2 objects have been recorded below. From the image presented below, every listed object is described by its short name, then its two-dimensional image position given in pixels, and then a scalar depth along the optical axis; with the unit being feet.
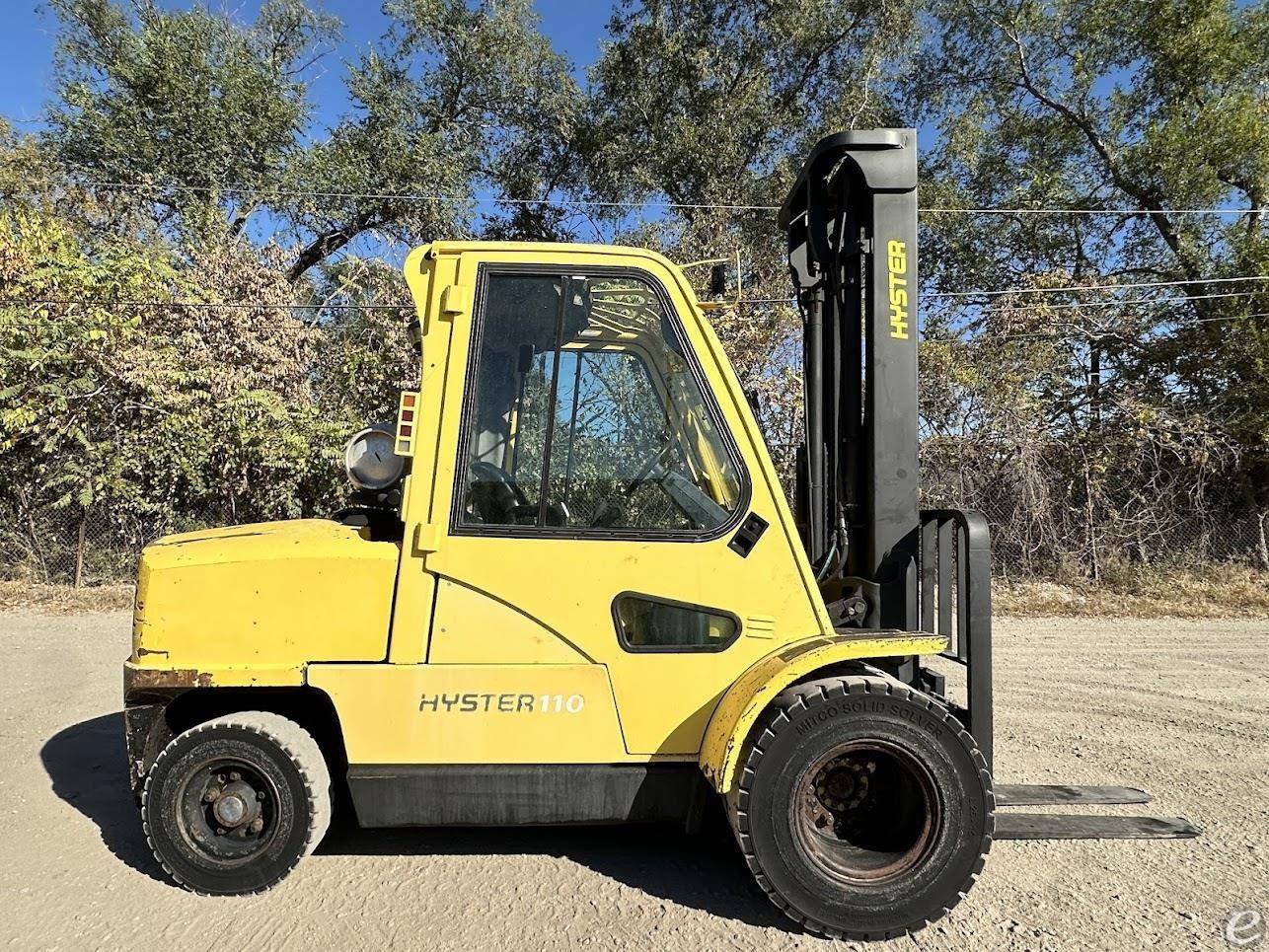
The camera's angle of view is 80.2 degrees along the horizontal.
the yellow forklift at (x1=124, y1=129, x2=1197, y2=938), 8.83
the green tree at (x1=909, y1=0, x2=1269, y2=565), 36.14
